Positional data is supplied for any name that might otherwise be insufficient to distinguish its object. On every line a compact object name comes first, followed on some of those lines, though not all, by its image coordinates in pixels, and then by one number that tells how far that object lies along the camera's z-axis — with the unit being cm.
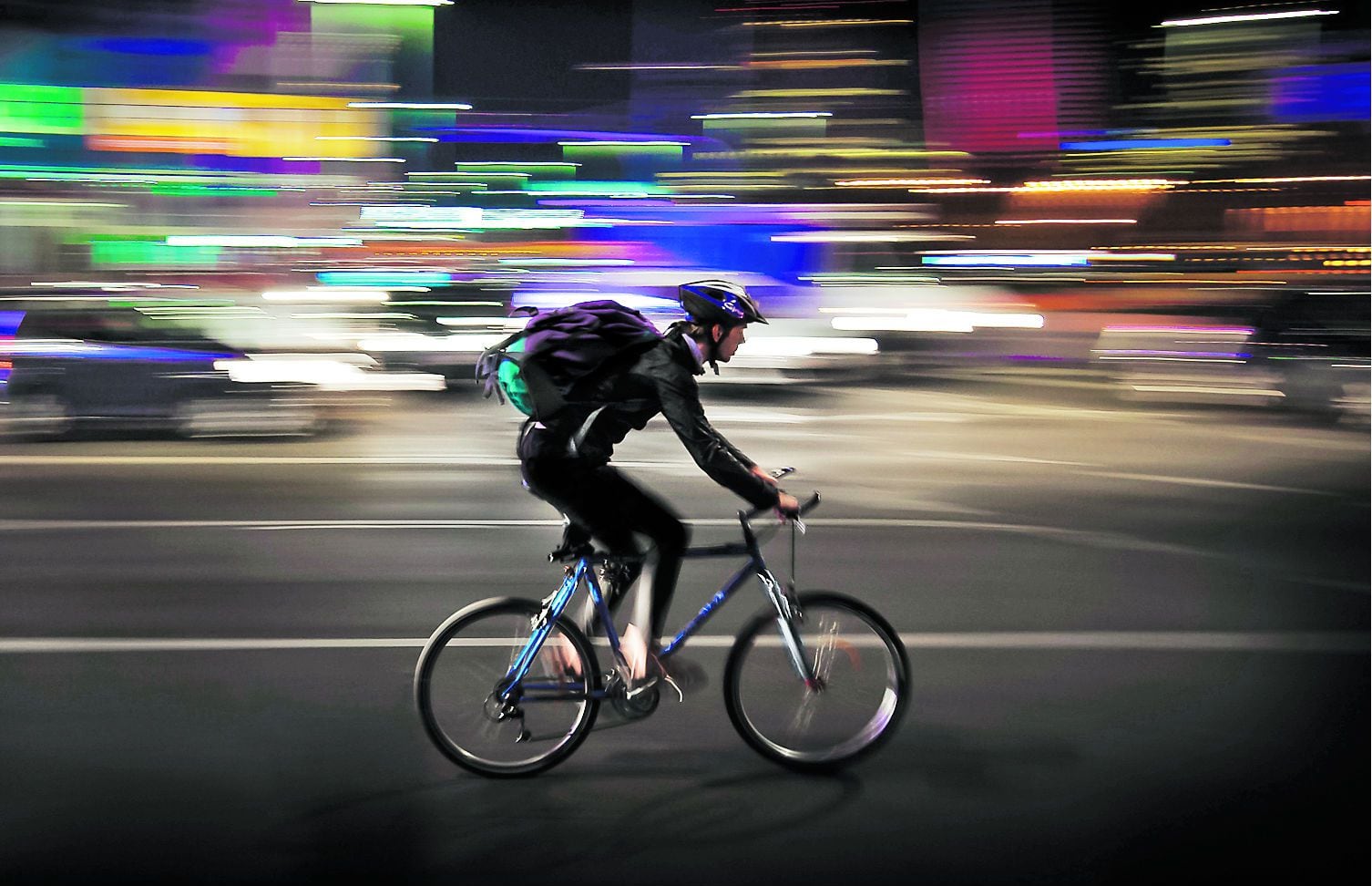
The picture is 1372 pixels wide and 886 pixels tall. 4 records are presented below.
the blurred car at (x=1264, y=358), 1773
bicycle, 447
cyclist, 434
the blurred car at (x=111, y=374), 1401
